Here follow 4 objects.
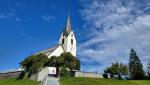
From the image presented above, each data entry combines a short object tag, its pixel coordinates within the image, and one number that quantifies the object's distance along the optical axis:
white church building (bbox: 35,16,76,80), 34.88
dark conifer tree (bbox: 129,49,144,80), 29.08
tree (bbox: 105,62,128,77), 29.08
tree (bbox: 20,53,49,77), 25.24
